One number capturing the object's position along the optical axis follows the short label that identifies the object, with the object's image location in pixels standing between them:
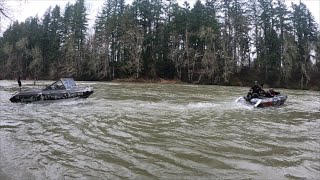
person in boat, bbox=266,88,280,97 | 13.99
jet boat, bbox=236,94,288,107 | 13.00
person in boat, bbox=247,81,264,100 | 13.78
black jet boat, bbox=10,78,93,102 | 13.44
